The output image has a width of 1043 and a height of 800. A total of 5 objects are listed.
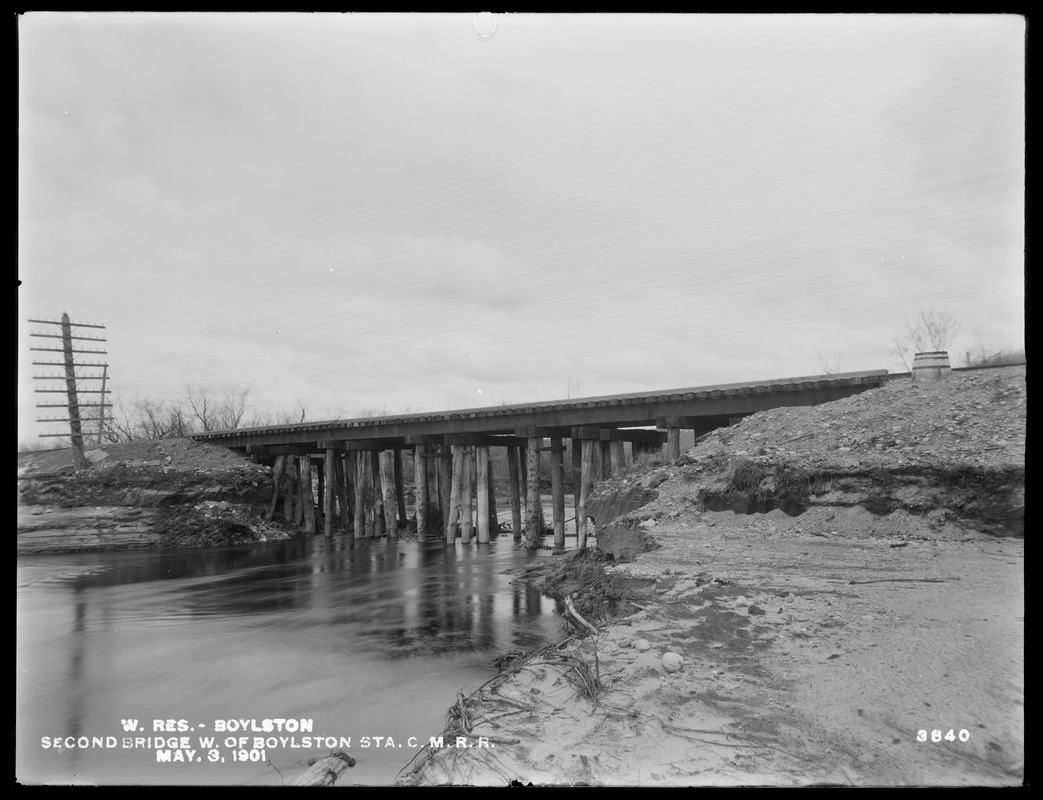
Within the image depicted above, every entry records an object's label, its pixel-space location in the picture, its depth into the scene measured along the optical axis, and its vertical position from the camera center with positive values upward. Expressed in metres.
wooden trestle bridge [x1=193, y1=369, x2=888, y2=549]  17.34 -1.73
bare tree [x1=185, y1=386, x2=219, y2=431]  59.34 -1.62
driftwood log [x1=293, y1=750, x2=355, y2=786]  5.27 -3.05
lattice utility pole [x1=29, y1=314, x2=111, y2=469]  25.20 +0.29
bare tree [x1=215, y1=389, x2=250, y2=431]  64.06 -1.78
